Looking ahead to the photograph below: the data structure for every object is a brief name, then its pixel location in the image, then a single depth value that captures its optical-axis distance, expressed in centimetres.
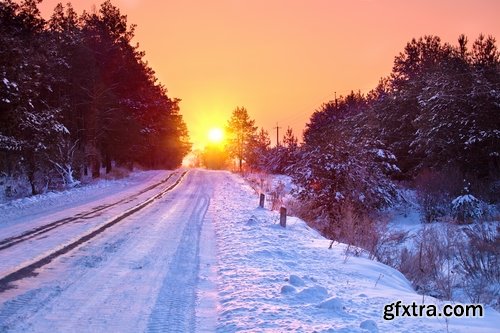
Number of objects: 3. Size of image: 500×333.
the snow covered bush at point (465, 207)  1848
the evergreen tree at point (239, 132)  7562
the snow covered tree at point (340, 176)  1972
